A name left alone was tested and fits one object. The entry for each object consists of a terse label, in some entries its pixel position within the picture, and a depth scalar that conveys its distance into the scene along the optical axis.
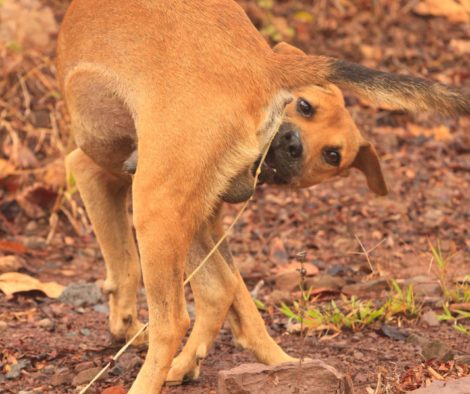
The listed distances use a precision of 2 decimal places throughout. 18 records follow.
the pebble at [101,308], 12.16
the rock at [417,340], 10.42
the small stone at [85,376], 9.52
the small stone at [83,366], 9.84
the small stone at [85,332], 11.21
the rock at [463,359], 9.48
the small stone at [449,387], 7.61
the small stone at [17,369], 9.73
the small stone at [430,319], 11.04
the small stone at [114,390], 9.04
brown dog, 8.31
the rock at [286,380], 8.06
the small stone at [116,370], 9.89
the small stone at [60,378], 9.56
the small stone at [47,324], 11.31
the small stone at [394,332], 10.71
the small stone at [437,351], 9.70
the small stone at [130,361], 10.05
